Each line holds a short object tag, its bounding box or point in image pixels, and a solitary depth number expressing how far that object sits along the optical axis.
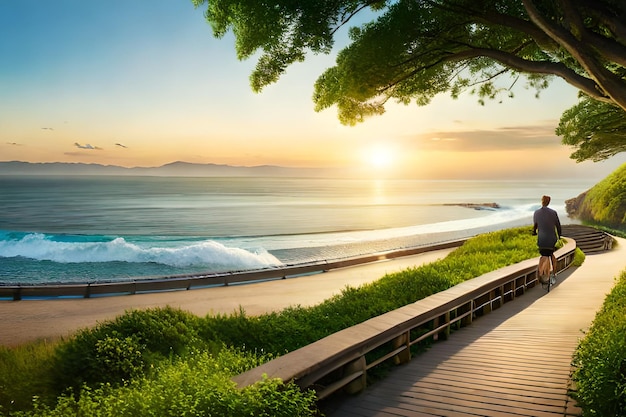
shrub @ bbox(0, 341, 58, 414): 4.84
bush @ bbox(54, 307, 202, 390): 5.59
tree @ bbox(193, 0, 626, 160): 6.68
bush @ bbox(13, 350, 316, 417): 3.71
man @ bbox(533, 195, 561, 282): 10.98
